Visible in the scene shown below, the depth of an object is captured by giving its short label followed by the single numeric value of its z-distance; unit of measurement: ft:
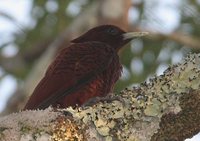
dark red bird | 24.91
